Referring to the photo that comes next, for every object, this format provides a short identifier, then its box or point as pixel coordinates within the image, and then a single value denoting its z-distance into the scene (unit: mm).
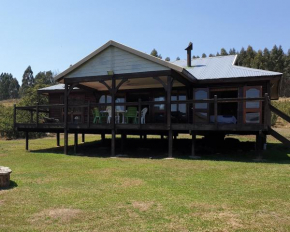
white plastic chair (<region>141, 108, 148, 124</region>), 14120
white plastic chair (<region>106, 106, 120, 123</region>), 14812
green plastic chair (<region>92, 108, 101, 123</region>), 14722
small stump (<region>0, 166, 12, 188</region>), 7102
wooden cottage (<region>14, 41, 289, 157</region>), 12195
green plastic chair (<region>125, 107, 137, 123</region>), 14258
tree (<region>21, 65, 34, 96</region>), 111812
